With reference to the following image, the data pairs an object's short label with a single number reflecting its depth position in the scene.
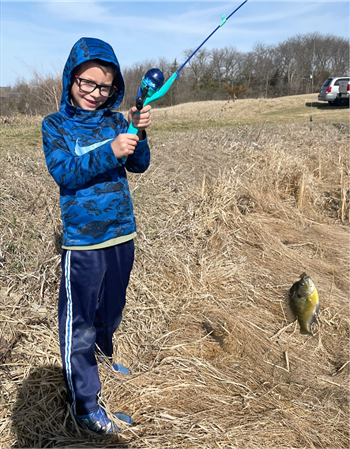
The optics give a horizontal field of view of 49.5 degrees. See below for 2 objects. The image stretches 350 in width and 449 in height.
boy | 1.87
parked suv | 21.36
